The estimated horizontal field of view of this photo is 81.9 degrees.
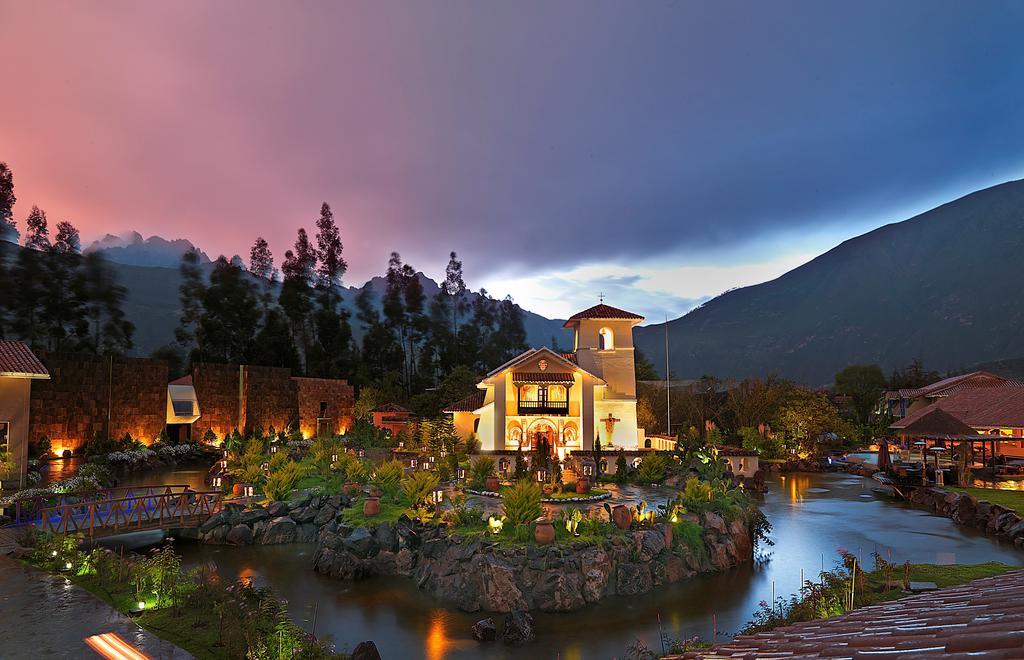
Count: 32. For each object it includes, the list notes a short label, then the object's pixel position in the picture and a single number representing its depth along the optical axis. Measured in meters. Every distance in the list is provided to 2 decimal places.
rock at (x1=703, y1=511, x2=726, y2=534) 19.86
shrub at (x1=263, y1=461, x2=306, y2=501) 24.38
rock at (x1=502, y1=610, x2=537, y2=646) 13.77
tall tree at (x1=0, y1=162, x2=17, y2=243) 45.53
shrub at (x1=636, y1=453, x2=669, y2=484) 27.16
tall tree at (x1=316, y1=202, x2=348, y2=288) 67.62
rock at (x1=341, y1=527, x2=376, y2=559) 19.47
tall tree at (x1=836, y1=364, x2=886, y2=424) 57.38
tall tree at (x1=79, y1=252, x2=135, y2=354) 49.50
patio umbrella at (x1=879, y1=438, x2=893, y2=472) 36.85
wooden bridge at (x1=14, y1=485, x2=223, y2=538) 18.10
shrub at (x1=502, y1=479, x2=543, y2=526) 17.62
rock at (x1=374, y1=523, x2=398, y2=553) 19.52
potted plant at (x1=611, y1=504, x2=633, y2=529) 17.97
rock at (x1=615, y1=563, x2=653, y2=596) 16.84
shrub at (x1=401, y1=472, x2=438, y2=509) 21.16
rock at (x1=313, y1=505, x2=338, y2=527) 22.92
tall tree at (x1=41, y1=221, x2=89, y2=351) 47.72
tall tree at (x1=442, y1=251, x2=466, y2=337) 82.81
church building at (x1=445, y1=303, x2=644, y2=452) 33.38
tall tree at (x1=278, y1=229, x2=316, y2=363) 63.44
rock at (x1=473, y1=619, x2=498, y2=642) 13.94
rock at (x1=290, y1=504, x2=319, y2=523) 23.16
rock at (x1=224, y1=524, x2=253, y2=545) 21.97
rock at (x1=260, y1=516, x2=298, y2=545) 22.34
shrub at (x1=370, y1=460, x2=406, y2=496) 24.32
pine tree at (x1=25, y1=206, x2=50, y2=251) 49.53
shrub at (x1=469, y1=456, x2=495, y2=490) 24.73
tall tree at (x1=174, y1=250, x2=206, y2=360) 57.16
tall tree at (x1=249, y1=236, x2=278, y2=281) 67.19
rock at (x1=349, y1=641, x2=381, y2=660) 11.22
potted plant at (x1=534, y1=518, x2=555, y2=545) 16.77
